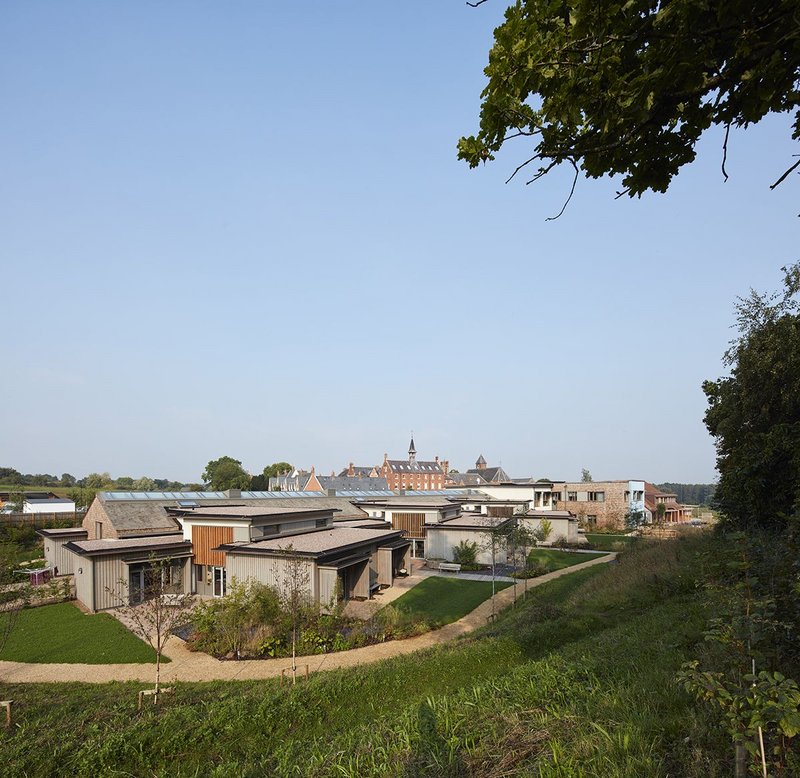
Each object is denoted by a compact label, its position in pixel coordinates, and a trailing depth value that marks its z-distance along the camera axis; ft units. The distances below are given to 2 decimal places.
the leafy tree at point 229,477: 291.99
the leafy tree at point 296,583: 56.24
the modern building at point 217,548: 67.46
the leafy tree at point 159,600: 44.39
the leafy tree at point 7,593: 51.88
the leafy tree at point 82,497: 177.75
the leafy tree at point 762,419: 53.83
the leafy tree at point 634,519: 160.04
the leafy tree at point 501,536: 78.38
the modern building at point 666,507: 200.75
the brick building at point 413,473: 376.07
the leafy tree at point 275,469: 375.39
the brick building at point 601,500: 174.91
